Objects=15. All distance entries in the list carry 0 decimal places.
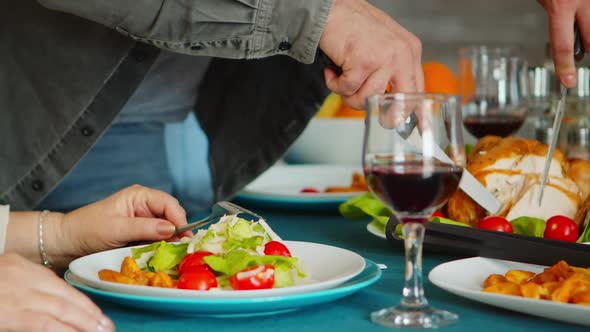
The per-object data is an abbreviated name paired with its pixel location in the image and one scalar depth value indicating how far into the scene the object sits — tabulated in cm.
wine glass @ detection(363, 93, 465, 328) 97
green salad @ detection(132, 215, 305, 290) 102
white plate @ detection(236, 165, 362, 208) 194
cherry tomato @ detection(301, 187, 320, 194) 176
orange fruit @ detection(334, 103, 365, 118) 248
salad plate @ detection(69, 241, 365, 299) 99
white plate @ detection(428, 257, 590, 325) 95
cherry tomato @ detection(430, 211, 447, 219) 138
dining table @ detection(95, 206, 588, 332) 98
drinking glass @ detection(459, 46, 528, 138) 198
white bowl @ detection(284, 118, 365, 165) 230
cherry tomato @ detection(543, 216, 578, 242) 128
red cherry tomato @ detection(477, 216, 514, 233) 129
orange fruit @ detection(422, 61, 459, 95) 232
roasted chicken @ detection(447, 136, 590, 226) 139
